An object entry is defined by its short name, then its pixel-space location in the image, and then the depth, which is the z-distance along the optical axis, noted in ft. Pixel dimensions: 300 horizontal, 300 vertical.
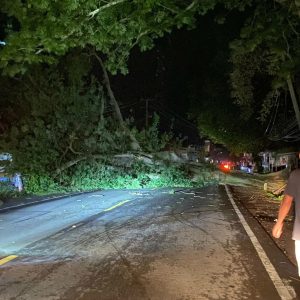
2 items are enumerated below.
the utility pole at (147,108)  89.44
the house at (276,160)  82.38
